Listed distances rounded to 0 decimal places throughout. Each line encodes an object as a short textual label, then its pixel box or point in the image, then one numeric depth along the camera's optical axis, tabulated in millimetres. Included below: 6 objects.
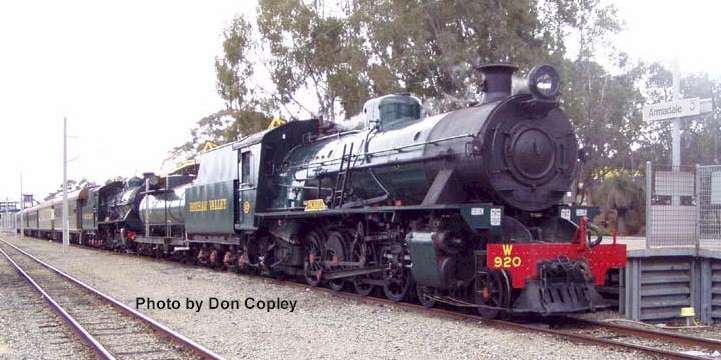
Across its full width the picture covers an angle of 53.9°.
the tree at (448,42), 29891
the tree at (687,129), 35219
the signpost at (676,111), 13112
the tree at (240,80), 34875
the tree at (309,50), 33375
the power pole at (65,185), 36344
